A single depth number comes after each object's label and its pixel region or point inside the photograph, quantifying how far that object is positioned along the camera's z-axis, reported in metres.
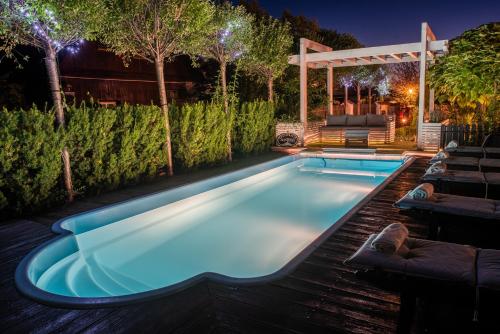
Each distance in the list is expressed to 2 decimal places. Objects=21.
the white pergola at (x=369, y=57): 13.66
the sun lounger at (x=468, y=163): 7.52
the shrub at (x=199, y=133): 10.53
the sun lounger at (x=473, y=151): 8.95
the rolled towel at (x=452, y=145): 9.15
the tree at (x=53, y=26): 6.52
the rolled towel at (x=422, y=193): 4.60
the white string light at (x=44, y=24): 6.52
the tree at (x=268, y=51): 13.91
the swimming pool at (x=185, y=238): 4.98
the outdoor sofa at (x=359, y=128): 15.85
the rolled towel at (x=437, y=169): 6.27
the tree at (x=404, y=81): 25.25
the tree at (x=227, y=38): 11.63
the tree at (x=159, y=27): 8.64
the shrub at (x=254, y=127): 13.41
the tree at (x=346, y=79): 24.66
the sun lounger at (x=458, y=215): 4.12
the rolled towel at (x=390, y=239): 2.91
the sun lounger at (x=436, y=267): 2.56
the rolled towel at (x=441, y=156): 7.88
